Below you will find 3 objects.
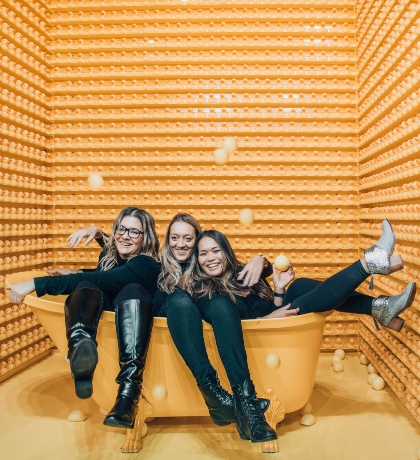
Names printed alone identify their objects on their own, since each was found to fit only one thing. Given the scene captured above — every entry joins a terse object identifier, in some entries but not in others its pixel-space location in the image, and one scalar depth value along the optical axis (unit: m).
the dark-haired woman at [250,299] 2.27
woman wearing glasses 2.22
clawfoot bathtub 2.50
